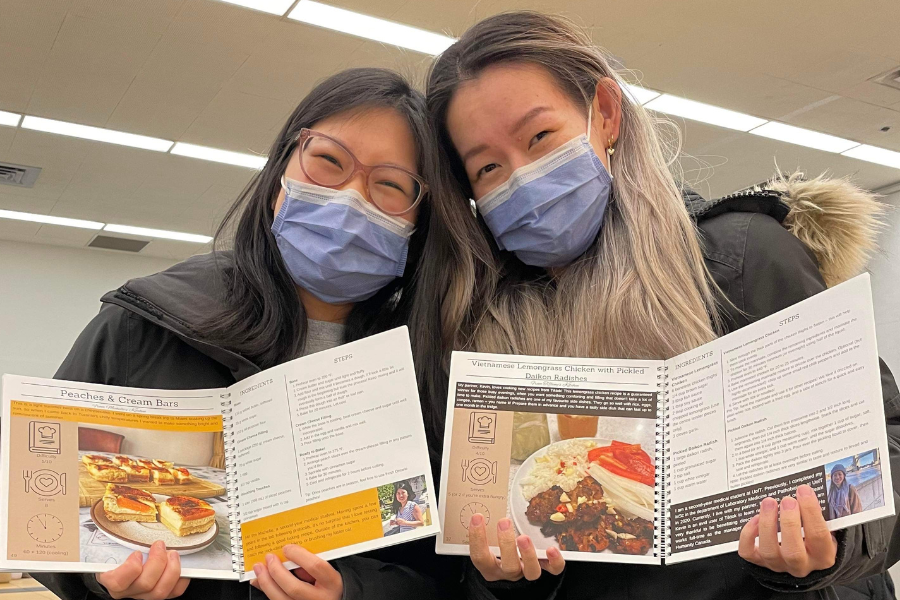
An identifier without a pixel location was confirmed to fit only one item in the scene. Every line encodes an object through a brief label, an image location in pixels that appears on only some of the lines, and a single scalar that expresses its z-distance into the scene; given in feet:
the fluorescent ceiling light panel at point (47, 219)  31.01
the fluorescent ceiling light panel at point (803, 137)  21.98
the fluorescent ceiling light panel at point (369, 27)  15.75
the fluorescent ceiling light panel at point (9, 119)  21.19
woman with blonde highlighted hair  4.01
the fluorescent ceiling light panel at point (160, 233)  32.78
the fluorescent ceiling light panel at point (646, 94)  19.37
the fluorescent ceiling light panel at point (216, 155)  23.48
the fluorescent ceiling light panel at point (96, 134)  21.72
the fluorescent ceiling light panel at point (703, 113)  20.22
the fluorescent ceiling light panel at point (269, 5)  15.39
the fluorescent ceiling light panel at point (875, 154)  23.72
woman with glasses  4.29
